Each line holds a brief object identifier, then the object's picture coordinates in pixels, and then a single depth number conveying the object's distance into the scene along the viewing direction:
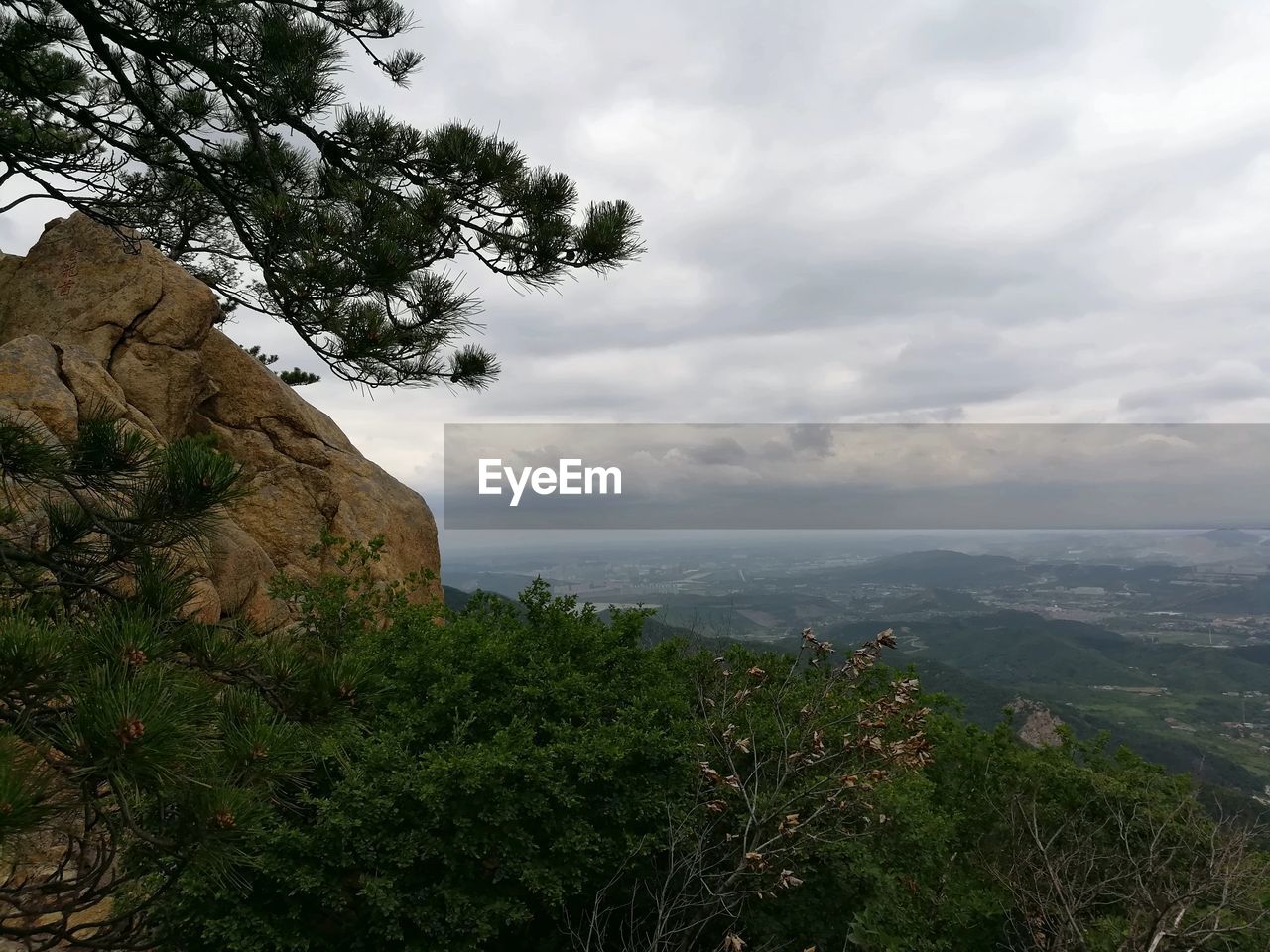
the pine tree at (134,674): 1.73
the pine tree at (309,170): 4.99
